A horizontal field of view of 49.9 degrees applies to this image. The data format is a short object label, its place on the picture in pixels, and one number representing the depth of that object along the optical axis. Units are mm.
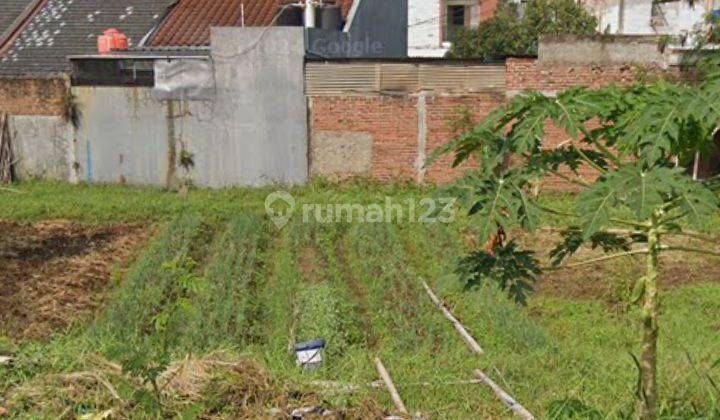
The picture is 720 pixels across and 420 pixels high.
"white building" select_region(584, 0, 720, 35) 22678
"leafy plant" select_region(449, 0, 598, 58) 23734
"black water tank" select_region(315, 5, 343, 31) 15906
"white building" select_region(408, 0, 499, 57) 29375
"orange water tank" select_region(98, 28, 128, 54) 16359
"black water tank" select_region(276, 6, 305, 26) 15758
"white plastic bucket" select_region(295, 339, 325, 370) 6027
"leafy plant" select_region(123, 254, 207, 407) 4219
